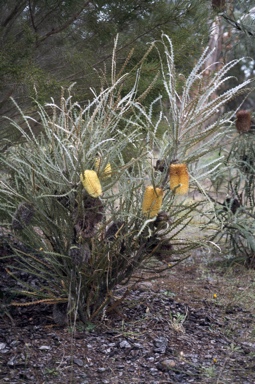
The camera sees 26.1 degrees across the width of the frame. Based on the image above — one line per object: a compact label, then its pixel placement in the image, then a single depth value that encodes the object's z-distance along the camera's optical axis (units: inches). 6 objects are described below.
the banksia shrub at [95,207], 80.2
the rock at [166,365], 85.8
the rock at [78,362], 84.5
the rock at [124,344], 91.6
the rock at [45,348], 87.8
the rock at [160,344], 91.7
